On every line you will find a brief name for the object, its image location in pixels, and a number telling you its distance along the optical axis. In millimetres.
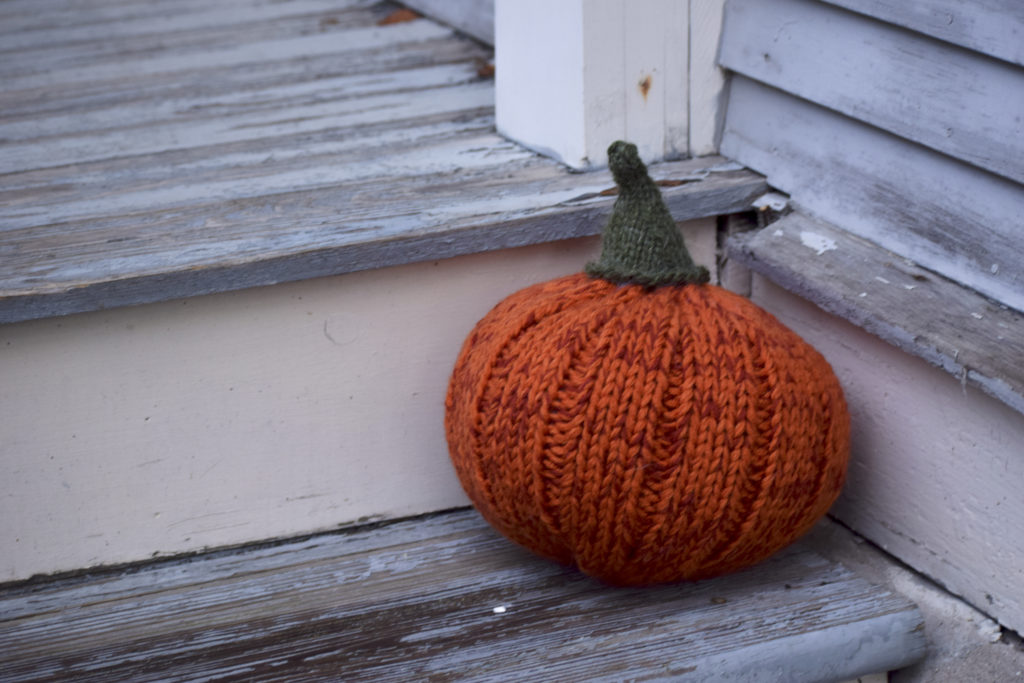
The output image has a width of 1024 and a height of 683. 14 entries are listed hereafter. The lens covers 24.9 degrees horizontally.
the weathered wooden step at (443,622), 1307
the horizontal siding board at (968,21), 1278
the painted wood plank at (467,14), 1880
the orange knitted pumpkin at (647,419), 1267
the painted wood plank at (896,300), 1294
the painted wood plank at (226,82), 1769
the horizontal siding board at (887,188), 1324
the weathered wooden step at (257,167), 1375
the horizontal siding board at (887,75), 1303
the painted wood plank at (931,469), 1317
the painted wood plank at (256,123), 1616
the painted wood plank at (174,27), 2068
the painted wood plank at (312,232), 1351
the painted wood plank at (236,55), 1866
